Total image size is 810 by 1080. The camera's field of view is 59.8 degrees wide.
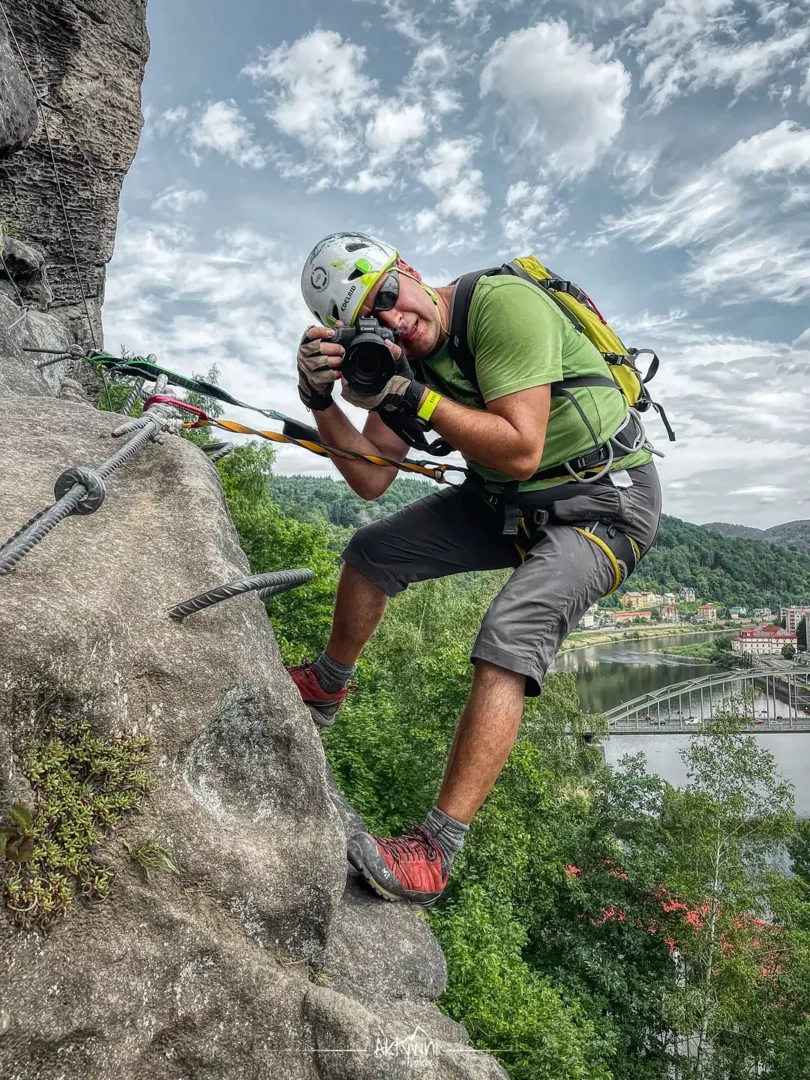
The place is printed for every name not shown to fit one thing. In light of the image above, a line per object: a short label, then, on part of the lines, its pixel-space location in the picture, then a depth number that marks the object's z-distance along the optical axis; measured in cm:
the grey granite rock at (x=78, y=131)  1077
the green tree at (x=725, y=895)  2117
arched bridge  5834
